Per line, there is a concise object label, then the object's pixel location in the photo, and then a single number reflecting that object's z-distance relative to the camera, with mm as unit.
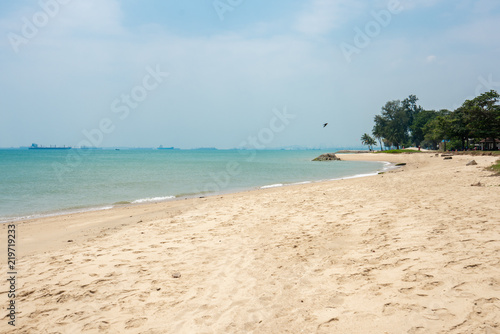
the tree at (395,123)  102062
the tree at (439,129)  56594
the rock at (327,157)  71881
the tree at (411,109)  109500
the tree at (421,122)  99688
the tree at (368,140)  120438
